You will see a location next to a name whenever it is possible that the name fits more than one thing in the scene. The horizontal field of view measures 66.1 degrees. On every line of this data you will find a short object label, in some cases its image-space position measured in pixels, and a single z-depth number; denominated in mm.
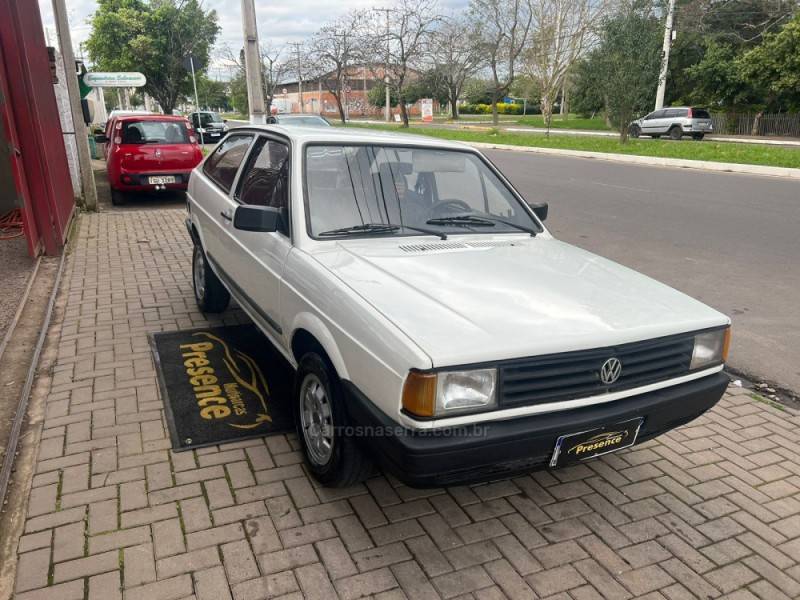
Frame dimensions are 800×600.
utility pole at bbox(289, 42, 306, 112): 54719
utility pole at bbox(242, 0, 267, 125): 10375
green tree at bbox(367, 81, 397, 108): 67812
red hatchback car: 10836
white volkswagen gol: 2367
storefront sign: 12539
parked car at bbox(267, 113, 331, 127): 17494
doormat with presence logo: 3656
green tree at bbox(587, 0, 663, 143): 23984
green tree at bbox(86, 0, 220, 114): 32969
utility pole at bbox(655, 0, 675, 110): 26944
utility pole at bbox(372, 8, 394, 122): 44875
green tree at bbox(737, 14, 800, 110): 30375
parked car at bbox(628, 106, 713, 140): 30750
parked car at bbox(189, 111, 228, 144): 29906
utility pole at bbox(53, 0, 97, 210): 9734
